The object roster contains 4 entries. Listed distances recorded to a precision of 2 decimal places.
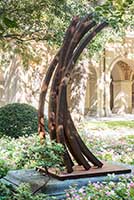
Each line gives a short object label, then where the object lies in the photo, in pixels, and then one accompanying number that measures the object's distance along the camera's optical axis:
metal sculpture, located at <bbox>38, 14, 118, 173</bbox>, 5.16
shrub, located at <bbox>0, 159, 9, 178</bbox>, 5.63
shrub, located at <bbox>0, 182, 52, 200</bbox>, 4.22
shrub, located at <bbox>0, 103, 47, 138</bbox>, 10.20
